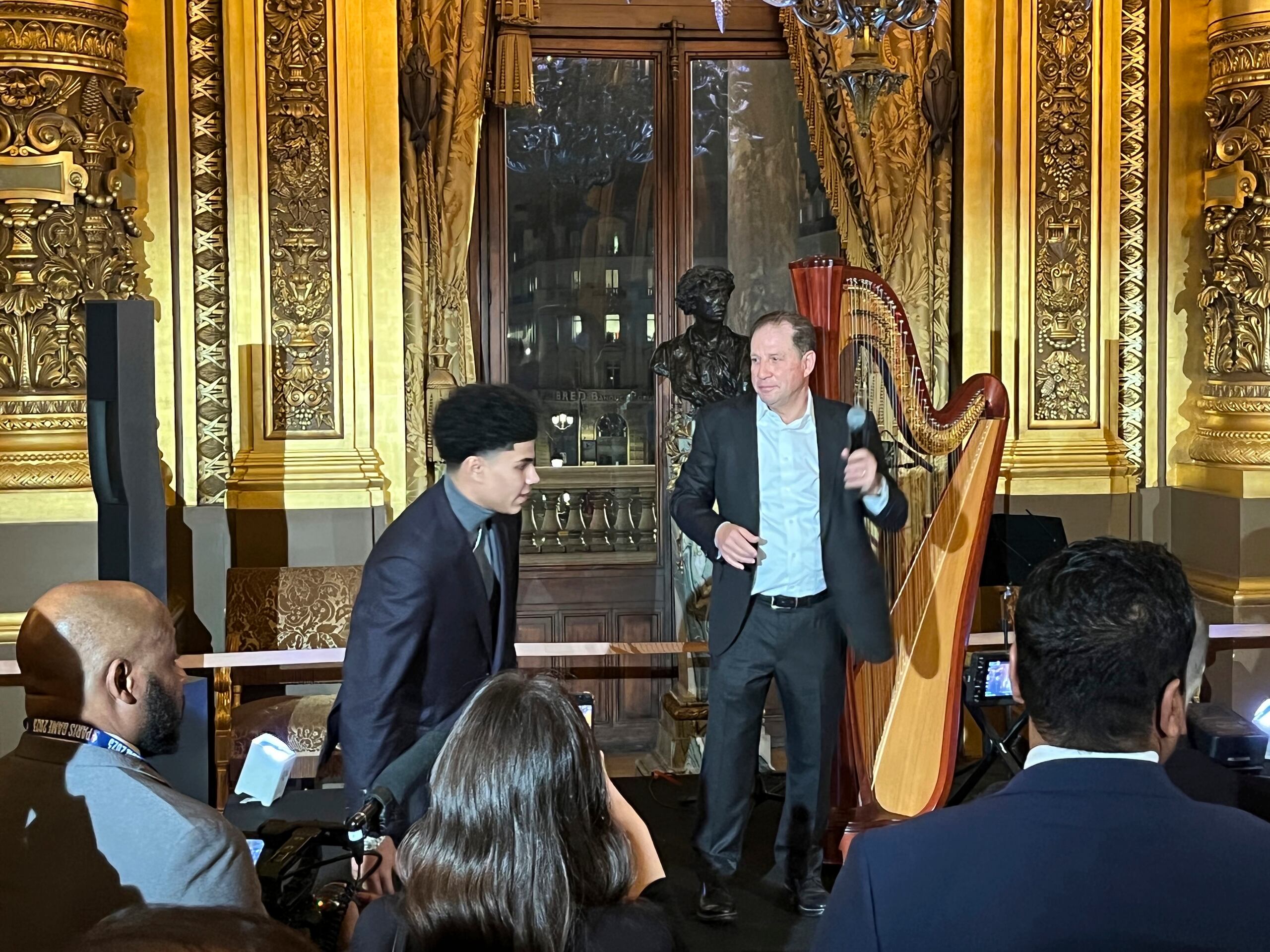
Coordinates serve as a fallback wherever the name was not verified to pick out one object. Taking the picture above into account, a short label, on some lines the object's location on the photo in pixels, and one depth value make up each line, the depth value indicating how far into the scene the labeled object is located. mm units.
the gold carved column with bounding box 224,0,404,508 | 5352
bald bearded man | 1918
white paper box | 2631
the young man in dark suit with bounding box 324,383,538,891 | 2570
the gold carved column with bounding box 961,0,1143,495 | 5715
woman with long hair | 1615
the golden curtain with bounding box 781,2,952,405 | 5746
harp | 3803
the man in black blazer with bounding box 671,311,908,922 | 3752
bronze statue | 4996
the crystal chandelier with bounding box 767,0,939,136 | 3283
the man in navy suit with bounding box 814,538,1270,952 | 1302
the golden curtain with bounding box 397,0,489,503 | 5500
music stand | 4371
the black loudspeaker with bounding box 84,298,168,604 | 3547
